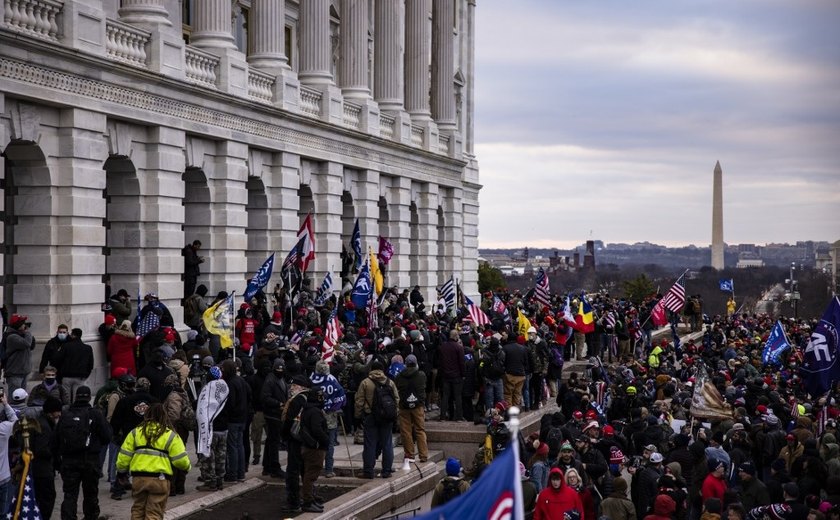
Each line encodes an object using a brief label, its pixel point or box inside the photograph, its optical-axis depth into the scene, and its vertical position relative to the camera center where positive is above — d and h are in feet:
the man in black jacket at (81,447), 57.00 -7.21
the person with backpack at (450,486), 52.60 -8.06
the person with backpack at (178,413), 64.80 -6.57
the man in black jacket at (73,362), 72.90 -4.81
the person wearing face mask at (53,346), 73.36 -4.03
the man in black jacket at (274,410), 69.82 -6.96
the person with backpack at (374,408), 72.43 -7.10
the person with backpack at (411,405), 76.48 -7.41
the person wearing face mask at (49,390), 61.98 -5.33
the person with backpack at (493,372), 91.61 -6.64
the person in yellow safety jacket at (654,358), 121.90 -7.80
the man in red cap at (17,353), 73.36 -4.42
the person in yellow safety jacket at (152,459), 53.93 -7.25
